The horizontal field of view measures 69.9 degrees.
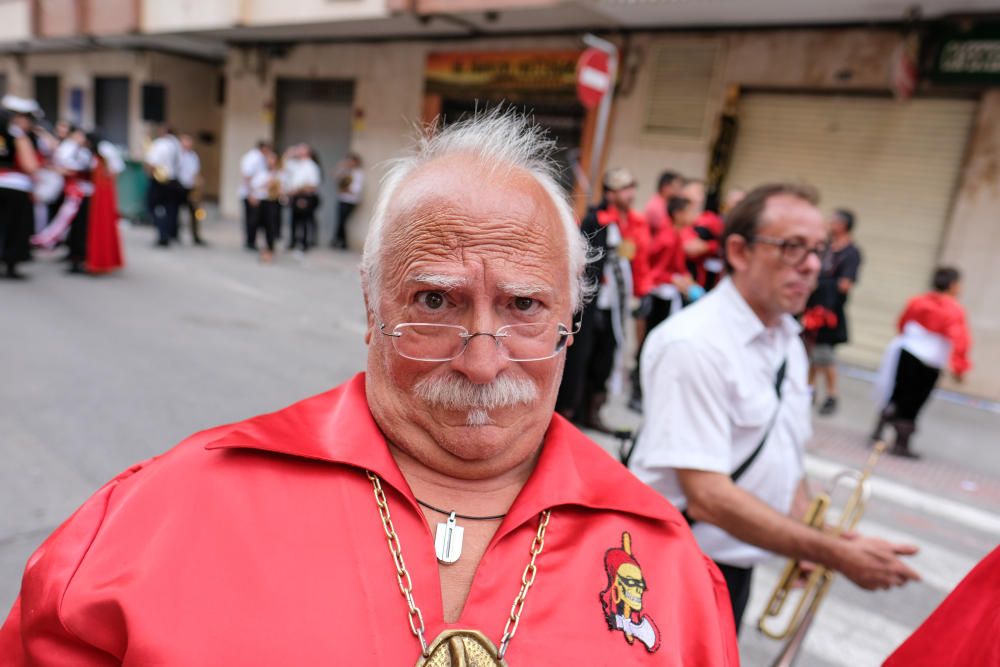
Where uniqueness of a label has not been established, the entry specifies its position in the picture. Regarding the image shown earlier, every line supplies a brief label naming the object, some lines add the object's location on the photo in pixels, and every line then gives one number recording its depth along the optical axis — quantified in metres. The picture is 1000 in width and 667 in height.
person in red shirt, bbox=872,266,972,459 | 5.95
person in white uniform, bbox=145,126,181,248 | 12.18
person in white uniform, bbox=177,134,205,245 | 12.47
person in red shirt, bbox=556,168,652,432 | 5.52
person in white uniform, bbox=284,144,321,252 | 12.79
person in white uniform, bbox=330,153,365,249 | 15.09
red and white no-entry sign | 8.09
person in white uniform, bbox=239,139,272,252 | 12.02
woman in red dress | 9.25
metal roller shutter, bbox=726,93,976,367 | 8.77
